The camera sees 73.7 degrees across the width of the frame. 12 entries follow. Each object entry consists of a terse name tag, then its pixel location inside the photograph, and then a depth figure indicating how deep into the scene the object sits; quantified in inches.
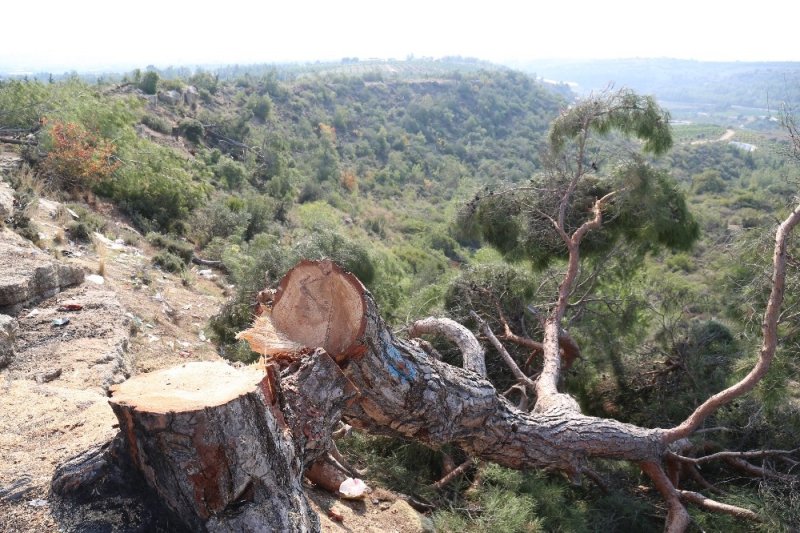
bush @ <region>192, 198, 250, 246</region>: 427.2
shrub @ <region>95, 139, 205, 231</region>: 387.9
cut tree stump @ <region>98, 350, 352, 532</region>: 74.1
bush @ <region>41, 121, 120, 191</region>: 345.1
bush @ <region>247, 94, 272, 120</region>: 1477.6
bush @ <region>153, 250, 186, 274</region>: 306.7
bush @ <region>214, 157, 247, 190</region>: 783.7
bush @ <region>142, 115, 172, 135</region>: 864.9
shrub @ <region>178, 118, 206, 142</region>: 929.5
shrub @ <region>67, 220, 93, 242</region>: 274.8
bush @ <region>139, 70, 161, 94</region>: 1074.1
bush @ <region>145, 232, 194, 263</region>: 343.3
